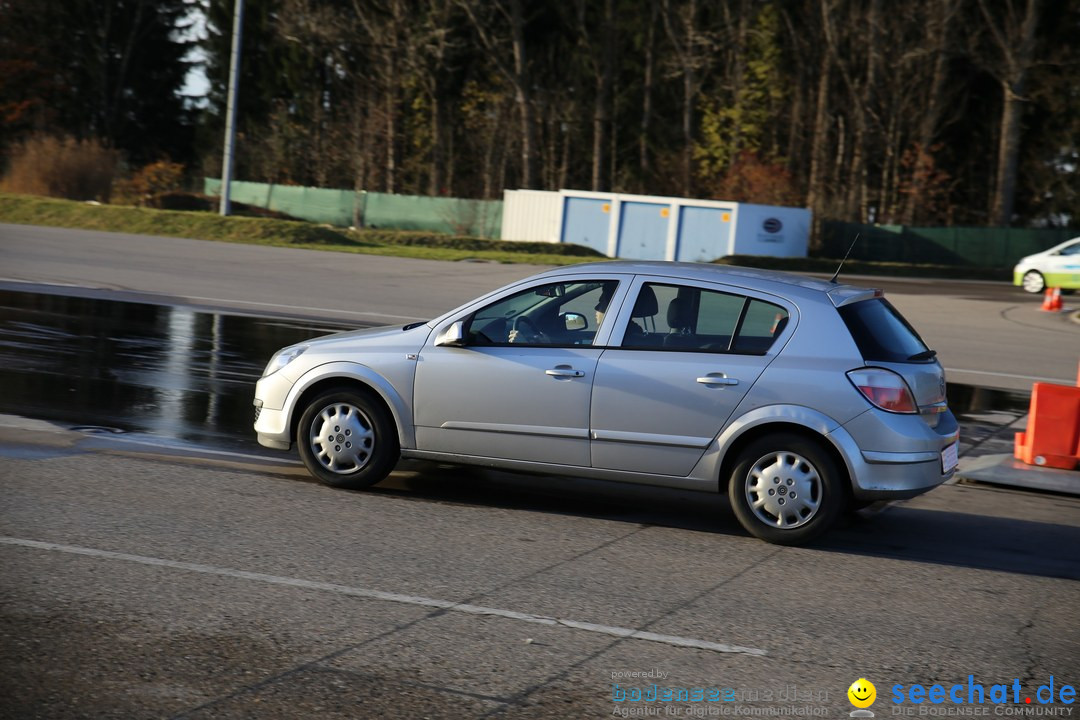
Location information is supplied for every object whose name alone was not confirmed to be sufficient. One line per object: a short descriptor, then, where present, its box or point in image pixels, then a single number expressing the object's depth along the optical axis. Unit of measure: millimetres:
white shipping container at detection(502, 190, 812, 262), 41250
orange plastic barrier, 9594
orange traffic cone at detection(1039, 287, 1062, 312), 27656
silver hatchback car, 6840
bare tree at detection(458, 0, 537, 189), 50438
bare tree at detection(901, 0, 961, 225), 49375
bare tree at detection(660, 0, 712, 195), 49594
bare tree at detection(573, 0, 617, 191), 53031
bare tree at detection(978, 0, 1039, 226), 47375
